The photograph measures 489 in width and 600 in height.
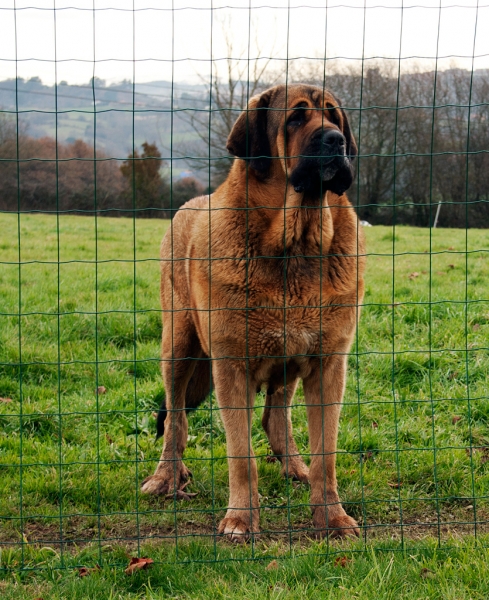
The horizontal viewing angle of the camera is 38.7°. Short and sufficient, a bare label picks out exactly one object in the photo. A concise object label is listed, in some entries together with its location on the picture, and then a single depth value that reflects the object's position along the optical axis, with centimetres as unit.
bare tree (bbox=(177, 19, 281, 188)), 1683
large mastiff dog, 336
